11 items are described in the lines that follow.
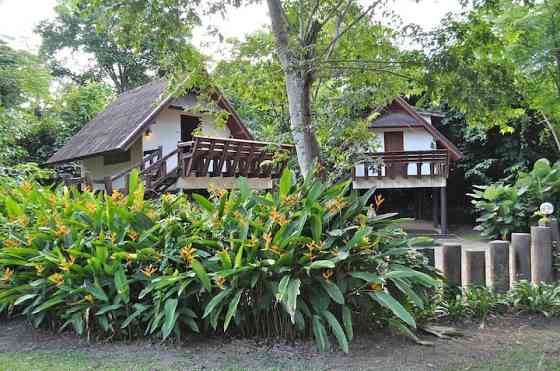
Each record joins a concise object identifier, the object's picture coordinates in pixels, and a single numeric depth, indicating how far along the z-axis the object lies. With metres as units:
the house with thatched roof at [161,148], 12.16
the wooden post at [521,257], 4.33
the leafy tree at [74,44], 27.62
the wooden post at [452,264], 3.95
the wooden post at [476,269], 4.09
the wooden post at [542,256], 4.30
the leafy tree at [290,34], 4.65
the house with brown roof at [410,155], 15.97
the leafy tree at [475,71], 4.76
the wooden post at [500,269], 4.08
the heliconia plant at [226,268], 3.13
